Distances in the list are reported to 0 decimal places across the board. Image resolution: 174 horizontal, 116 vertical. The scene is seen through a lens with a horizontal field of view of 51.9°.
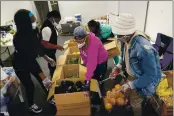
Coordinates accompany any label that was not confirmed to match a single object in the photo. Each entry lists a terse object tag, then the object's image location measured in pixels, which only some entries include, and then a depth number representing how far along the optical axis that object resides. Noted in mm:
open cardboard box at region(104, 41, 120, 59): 2578
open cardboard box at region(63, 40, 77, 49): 3295
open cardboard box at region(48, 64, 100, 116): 1935
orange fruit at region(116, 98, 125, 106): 2152
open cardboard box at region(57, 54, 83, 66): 2739
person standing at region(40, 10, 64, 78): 2357
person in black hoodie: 1737
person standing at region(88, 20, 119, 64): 2457
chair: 2523
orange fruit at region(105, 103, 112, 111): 2156
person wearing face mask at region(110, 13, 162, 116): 1525
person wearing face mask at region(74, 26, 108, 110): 1867
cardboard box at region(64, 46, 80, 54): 3230
